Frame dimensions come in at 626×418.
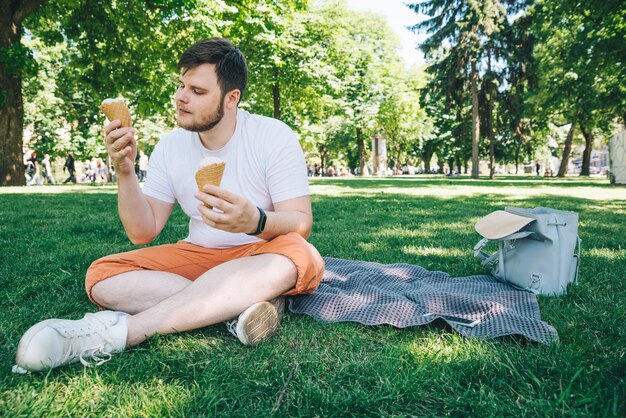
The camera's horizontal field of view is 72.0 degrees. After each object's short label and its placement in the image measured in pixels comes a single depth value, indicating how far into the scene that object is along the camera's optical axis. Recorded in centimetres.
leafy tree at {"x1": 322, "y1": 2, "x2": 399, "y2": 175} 2952
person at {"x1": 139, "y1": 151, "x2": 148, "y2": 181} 2649
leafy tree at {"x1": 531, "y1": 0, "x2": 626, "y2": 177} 1257
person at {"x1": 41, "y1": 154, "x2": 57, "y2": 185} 2401
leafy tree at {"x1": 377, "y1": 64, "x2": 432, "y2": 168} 3372
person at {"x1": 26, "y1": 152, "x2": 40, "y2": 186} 2278
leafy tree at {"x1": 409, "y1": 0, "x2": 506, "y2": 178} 2164
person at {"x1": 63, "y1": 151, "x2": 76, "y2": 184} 2646
